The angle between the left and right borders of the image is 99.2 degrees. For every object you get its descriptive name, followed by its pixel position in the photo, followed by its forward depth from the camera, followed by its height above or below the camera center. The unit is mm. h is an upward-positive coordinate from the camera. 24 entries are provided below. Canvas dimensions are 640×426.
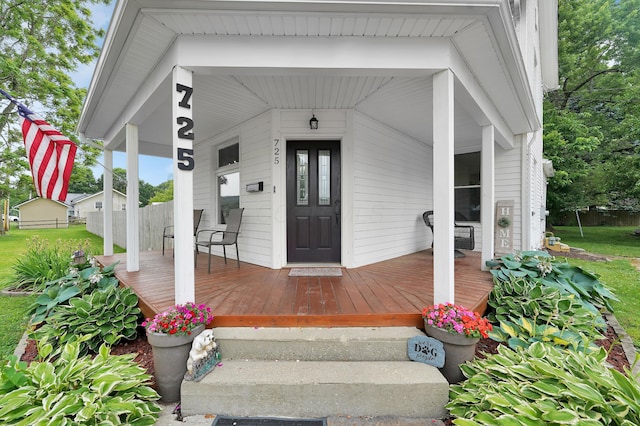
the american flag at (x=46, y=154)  2424 +537
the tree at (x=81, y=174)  10079 +1491
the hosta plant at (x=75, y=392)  1402 -1019
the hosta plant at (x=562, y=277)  3021 -791
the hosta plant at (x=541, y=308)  2426 -938
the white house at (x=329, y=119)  2170 +1253
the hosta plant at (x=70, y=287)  2797 -845
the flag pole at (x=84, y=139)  2327 +961
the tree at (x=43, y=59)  9156 +5480
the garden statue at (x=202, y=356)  1812 -1005
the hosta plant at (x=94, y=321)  2391 -995
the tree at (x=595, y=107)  9414 +4156
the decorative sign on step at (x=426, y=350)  1956 -1033
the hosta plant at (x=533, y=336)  2023 -1018
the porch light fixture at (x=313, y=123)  3857 +1247
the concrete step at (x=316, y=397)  1774 -1221
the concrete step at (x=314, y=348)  2055 -1039
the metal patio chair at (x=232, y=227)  4148 -252
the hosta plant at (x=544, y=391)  1293 -975
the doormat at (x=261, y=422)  1728 -1355
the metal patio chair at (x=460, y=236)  4845 -524
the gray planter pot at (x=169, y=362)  1888 -1055
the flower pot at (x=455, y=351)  1946 -1028
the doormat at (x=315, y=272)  3580 -846
